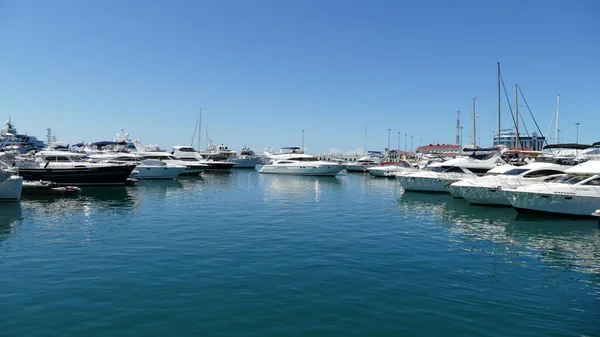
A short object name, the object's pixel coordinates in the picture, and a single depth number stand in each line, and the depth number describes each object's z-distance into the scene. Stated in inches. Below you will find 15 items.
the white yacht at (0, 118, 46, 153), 2400.3
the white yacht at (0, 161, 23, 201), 996.6
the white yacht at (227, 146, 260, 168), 3535.9
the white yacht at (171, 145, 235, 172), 2674.7
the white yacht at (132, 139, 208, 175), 2247.7
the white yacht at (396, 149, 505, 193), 1470.2
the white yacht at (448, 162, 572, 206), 1095.0
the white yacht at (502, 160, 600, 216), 890.7
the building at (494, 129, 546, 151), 4087.1
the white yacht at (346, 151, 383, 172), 3253.4
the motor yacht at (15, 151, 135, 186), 1438.2
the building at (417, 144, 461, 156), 3492.6
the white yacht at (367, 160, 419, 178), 2463.6
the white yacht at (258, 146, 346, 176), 2466.8
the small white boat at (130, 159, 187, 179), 1972.1
